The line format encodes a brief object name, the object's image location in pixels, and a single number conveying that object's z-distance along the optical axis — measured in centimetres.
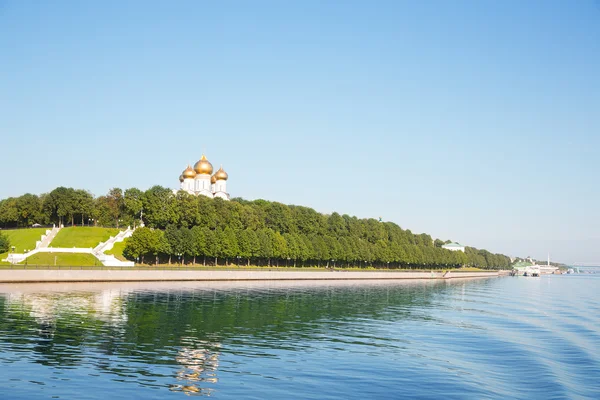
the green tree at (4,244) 9706
